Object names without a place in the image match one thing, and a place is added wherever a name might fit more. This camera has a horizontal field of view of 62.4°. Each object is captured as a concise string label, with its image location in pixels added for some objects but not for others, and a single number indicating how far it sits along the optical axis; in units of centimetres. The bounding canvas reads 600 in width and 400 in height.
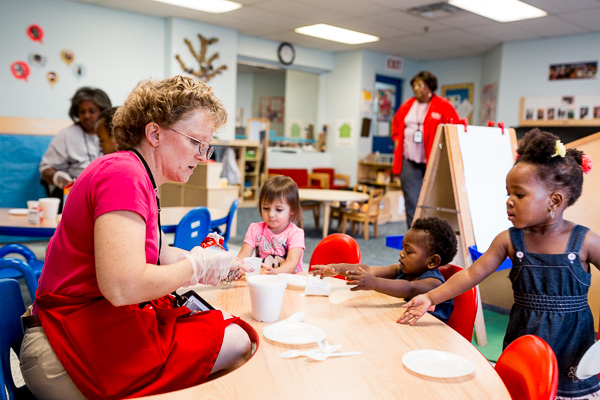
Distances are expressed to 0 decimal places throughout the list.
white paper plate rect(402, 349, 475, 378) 102
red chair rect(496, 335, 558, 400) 98
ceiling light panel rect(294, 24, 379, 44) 779
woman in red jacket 482
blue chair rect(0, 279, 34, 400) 110
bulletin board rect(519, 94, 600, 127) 724
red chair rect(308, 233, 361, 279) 214
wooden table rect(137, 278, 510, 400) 93
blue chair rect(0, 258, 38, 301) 182
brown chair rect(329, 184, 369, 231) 637
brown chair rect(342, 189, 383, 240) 626
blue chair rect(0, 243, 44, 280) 232
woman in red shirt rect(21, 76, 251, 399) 97
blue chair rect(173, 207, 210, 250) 263
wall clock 897
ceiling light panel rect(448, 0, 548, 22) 614
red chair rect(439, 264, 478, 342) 161
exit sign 984
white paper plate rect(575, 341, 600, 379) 121
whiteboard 293
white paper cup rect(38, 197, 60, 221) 303
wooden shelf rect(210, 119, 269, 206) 855
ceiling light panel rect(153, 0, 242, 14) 653
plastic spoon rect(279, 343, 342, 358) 108
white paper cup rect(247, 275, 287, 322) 128
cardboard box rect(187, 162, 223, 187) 554
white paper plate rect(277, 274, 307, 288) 168
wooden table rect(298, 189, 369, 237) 591
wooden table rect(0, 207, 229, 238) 266
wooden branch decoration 747
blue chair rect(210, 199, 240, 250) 327
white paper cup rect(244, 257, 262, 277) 169
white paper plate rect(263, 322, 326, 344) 117
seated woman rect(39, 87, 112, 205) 390
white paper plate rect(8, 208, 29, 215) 316
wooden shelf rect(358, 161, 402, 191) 887
